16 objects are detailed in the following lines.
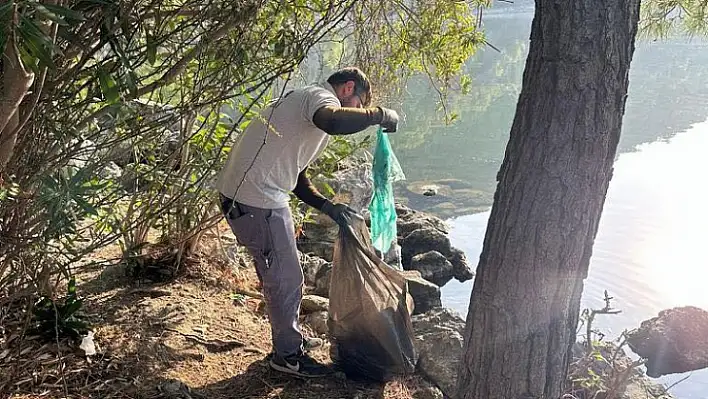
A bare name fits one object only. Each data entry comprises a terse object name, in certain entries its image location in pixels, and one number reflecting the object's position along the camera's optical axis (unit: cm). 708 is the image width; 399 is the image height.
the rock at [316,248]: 541
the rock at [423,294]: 440
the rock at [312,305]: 399
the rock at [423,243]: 670
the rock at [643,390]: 376
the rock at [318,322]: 381
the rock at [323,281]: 450
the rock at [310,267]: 463
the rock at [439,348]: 334
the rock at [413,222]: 710
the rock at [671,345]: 503
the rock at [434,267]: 619
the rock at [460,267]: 639
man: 285
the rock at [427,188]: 900
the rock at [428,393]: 325
